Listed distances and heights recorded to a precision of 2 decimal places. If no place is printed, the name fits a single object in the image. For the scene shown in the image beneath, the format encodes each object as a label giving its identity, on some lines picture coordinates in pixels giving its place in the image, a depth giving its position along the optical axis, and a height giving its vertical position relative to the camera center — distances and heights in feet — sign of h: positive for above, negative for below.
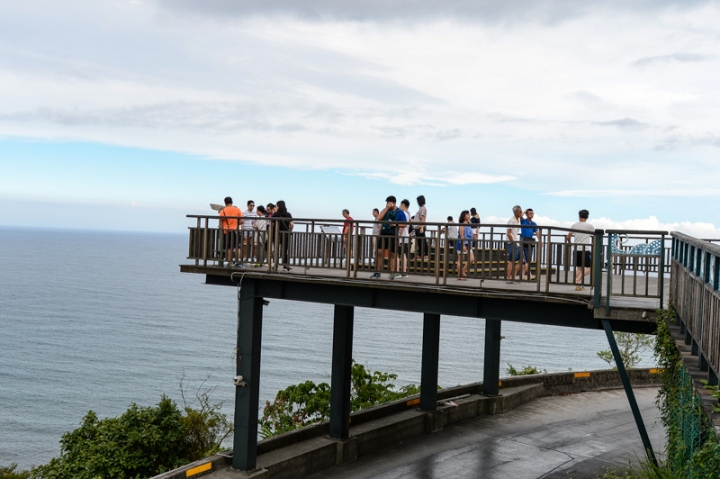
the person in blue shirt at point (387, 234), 48.73 +0.28
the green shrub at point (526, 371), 96.32 -16.94
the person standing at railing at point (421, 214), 54.90 +1.95
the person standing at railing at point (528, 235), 43.05 +0.58
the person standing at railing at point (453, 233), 52.38 +0.58
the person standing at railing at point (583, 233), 44.39 +0.82
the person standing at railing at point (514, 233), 44.71 +0.74
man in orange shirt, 55.83 +0.21
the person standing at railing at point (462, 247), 46.23 -0.36
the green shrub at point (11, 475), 98.56 -35.03
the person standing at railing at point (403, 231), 47.78 +0.55
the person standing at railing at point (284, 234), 53.63 -0.06
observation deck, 40.06 -2.76
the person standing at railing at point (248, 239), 55.11 -0.55
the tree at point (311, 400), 78.12 -17.99
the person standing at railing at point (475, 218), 56.22 +1.89
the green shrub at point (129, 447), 69.21 -21.61
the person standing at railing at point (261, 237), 54.90 -0.37
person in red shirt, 49.78 +0.22
